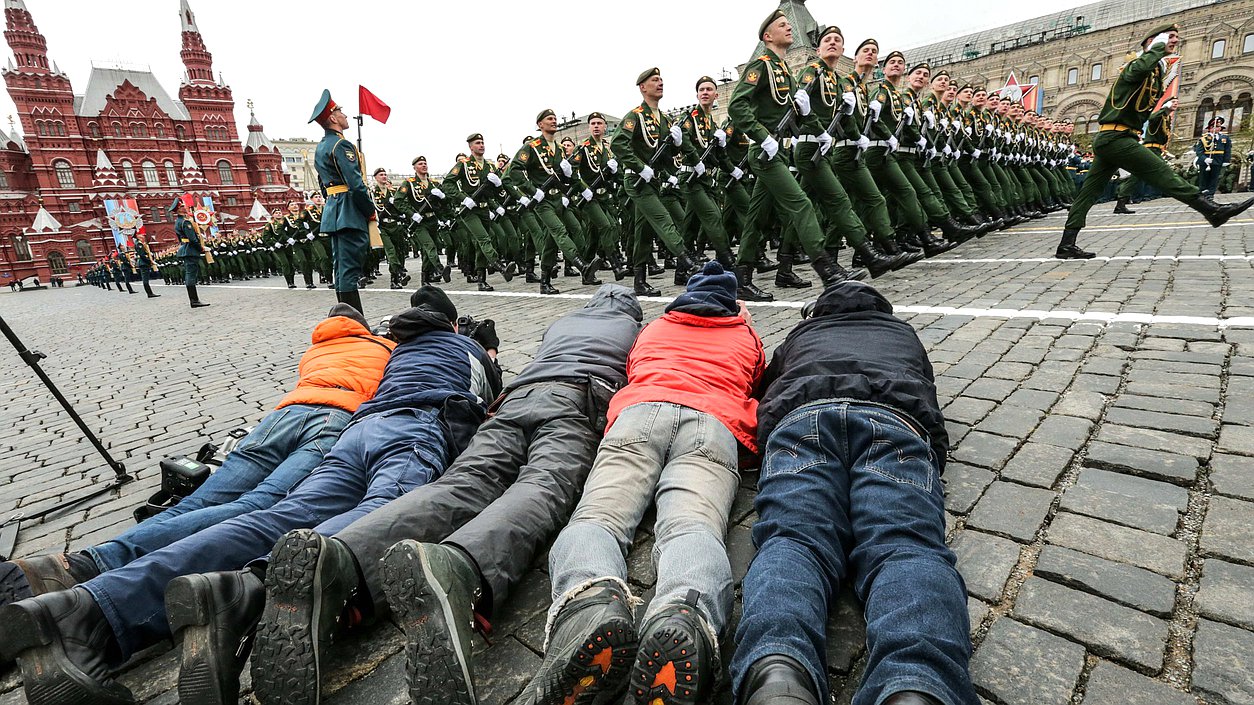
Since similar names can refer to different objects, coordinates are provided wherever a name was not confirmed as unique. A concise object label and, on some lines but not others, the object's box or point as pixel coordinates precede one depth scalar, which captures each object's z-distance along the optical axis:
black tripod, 2.77
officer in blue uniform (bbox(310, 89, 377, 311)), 6.39
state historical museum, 56.19
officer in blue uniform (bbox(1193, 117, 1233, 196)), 16.69
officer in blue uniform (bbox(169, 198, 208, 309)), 13.99
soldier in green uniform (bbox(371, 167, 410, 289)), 14.30
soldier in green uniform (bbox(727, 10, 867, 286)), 6.21
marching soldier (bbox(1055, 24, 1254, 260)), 6.34
